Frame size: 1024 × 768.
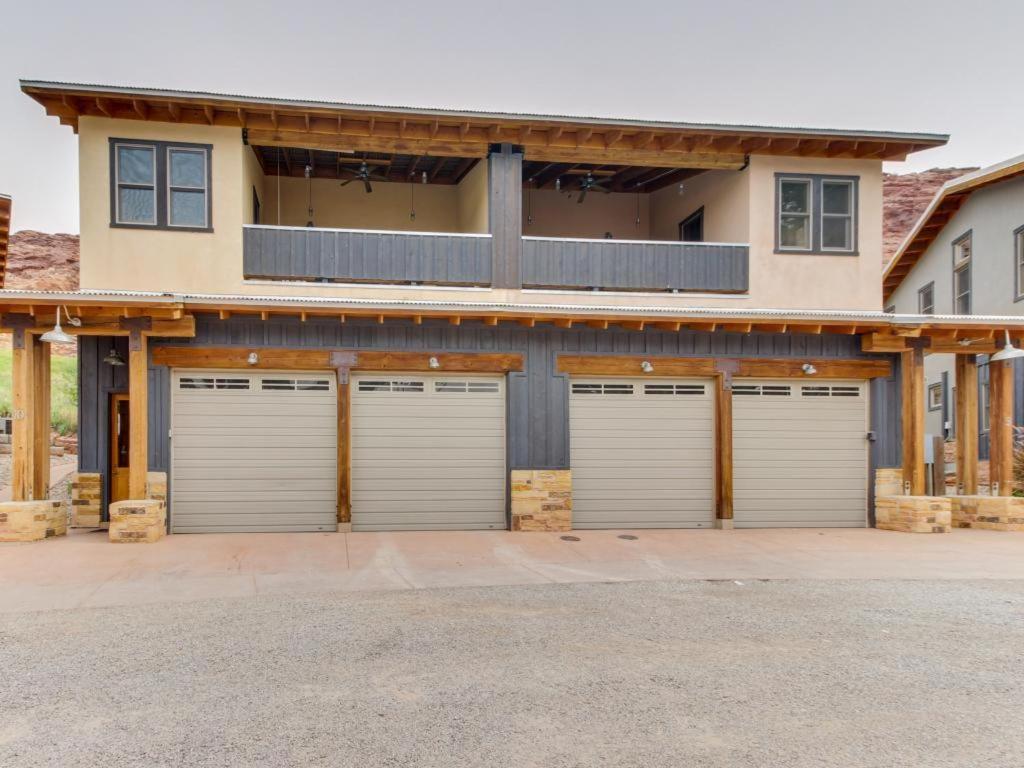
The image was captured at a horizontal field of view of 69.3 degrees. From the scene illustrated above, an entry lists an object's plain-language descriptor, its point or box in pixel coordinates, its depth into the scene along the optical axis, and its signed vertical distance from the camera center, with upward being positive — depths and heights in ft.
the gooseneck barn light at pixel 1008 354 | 37.86 +2.49
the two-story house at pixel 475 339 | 37.45 +3.48
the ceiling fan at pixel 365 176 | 47.55 +15.20
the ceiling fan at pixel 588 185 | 50.14 +15.09
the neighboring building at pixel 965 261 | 59.16 +12.97
